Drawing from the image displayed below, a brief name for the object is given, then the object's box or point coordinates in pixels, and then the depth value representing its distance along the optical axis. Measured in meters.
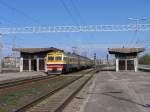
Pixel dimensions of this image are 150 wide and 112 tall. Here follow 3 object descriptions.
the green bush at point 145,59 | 144.56
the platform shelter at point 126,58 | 63.86
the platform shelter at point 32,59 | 65.88
